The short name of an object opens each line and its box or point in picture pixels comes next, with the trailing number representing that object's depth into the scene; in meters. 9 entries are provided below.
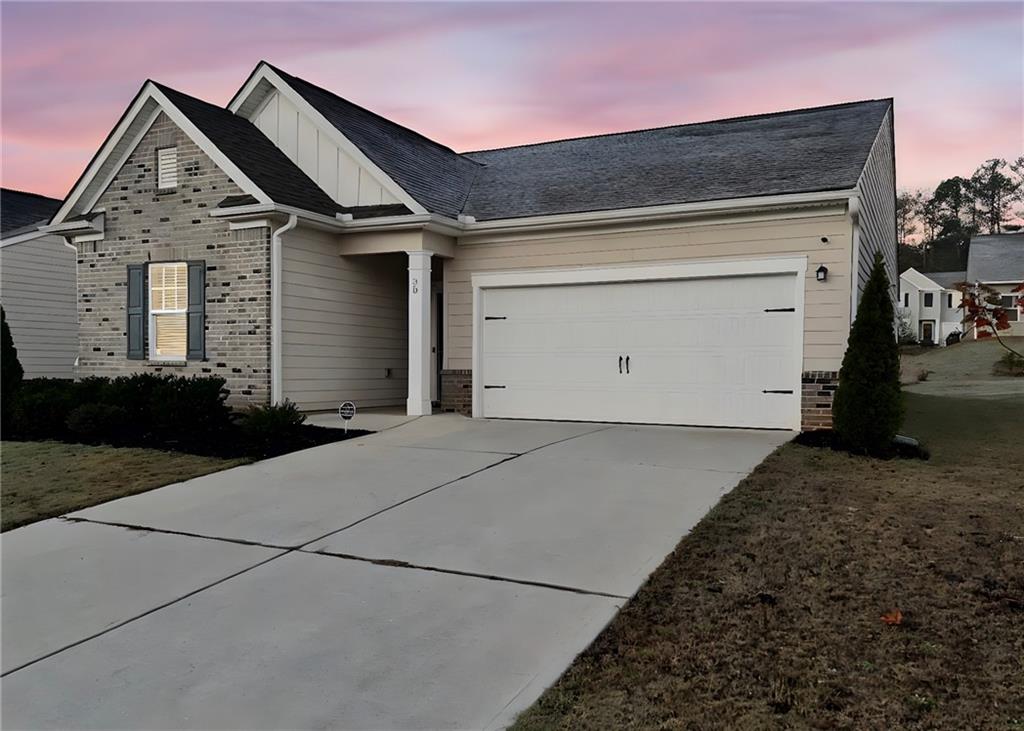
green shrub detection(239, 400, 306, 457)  9.61
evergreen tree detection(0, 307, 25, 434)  12.27
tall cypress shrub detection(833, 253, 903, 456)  8.62
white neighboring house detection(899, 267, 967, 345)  46.66
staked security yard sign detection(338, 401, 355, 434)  10.43
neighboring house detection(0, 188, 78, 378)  18.03
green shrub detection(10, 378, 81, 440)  11.02
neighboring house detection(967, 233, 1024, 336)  35.59
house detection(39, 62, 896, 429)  10.47
